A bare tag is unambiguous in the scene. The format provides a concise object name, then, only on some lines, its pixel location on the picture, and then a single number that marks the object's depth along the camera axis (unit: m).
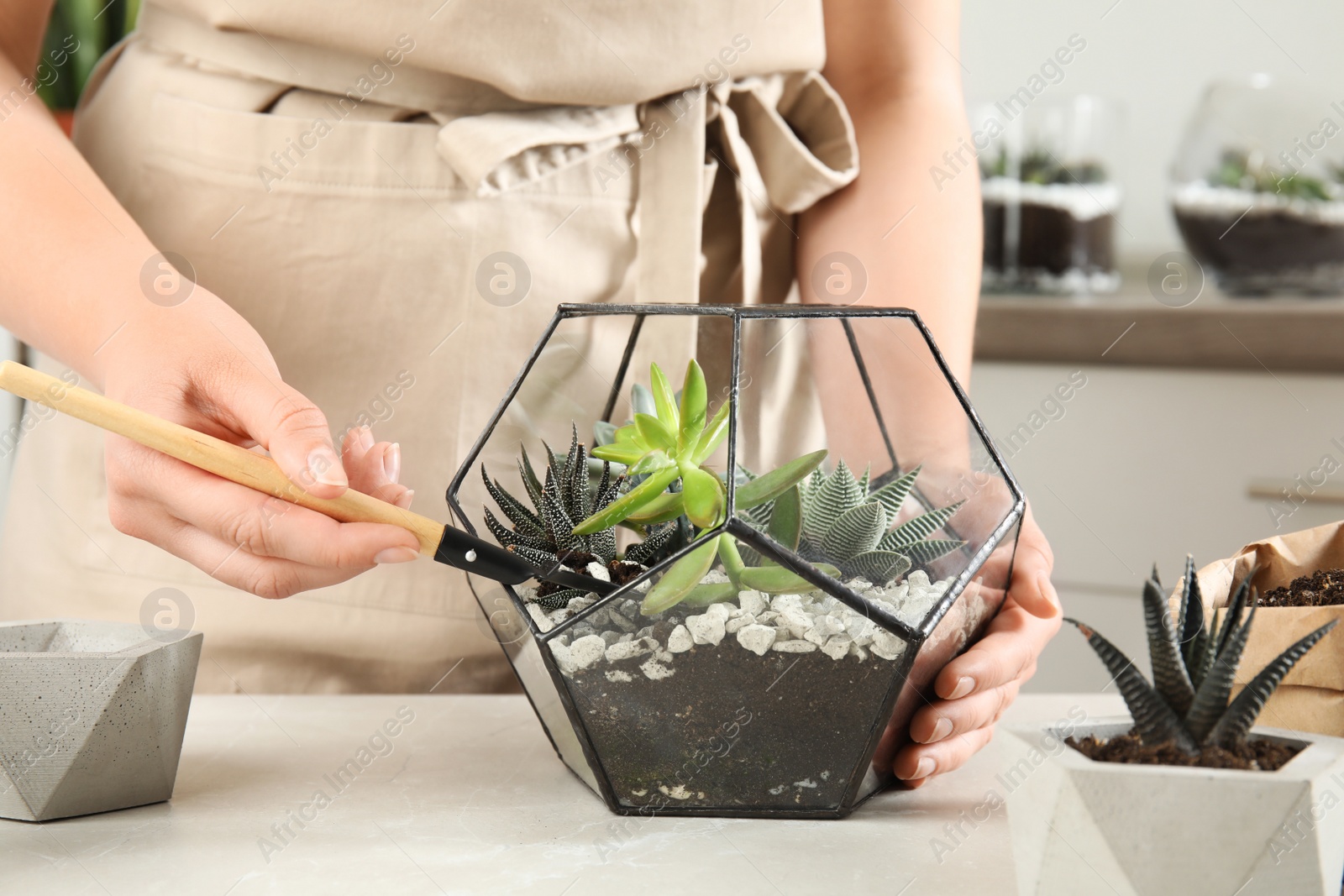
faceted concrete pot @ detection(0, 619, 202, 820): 1.20
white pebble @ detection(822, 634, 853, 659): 1.18
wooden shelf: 2.40
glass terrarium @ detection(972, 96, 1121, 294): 3.03
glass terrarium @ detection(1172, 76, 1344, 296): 2.67
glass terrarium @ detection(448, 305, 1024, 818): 1.17
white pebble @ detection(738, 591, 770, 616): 1.17
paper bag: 1.17
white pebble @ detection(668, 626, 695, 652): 1.18
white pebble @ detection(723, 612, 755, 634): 1.18
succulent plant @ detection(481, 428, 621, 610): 1.23
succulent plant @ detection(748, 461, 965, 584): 1.17
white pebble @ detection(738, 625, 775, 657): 1.18
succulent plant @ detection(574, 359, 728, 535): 1.20
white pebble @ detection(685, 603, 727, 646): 1.17
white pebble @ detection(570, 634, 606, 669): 1.18
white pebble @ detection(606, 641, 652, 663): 1.18
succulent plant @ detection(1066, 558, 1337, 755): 1.11
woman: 1.44
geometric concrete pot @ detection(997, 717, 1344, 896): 1.09
